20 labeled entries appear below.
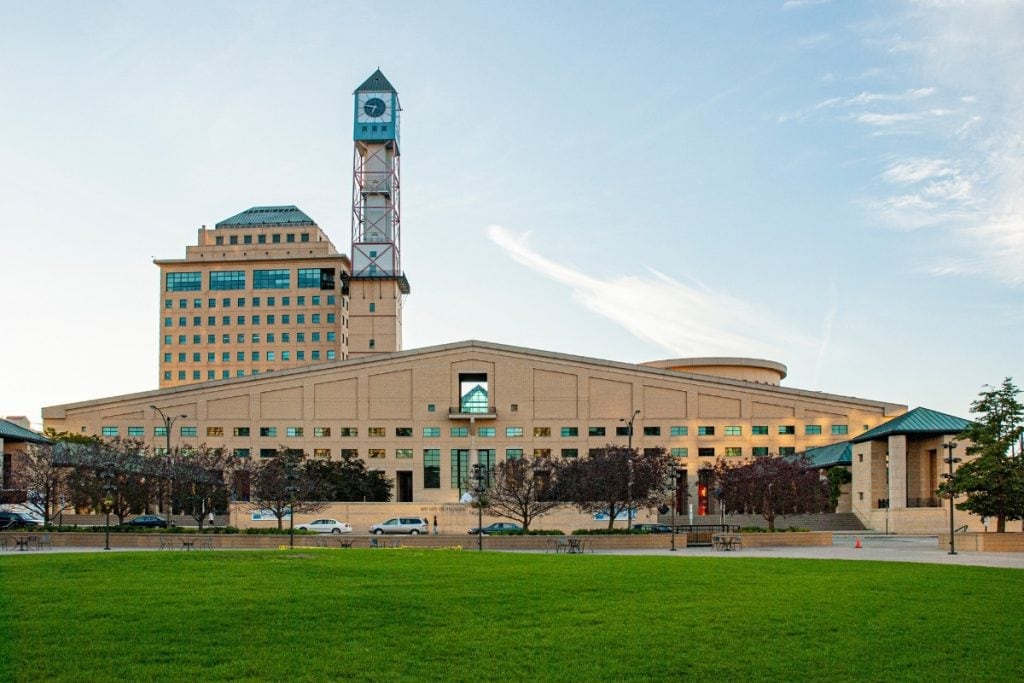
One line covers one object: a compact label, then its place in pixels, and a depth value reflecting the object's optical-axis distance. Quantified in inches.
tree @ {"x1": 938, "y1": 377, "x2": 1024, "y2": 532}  1891.0
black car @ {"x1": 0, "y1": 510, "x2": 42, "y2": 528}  2461.9
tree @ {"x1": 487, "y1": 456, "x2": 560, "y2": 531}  2363.4
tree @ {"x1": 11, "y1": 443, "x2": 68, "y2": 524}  2445.9
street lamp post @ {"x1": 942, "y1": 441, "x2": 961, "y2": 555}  1736.2
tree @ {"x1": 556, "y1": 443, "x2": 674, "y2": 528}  2505.9
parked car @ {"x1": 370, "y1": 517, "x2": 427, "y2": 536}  2662.4
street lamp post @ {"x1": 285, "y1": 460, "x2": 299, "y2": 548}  1884.8
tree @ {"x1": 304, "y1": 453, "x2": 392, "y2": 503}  3641.7
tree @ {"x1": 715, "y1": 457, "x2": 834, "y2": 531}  2632.9
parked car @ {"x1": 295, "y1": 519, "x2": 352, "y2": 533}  2710.1
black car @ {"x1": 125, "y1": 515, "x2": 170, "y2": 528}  2804.9
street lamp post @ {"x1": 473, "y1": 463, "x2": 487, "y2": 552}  1872.5
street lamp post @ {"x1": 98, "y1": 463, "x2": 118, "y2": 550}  2071.1
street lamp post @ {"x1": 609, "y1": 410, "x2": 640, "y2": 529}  2502.5
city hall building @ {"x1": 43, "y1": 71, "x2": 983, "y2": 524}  4111.7
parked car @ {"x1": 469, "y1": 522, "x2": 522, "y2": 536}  2380.9
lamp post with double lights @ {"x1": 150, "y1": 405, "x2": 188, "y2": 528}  2708.2
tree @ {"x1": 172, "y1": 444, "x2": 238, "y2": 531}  2625.5
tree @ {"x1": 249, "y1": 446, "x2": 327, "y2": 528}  2486.5
